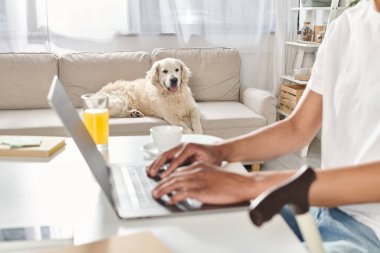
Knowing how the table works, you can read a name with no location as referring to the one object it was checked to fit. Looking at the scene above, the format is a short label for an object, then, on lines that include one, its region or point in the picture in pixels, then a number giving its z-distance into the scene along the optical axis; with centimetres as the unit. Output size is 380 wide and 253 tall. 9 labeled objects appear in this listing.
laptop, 84
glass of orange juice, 139
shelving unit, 362
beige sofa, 313
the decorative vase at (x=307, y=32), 384
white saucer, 127
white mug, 129
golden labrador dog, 334
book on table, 127
